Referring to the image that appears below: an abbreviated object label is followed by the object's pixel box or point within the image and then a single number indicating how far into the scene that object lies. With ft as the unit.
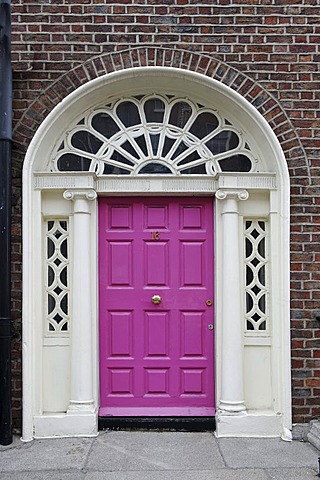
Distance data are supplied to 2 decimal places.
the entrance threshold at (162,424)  15.26
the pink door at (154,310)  15.70
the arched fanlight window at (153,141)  15.67
